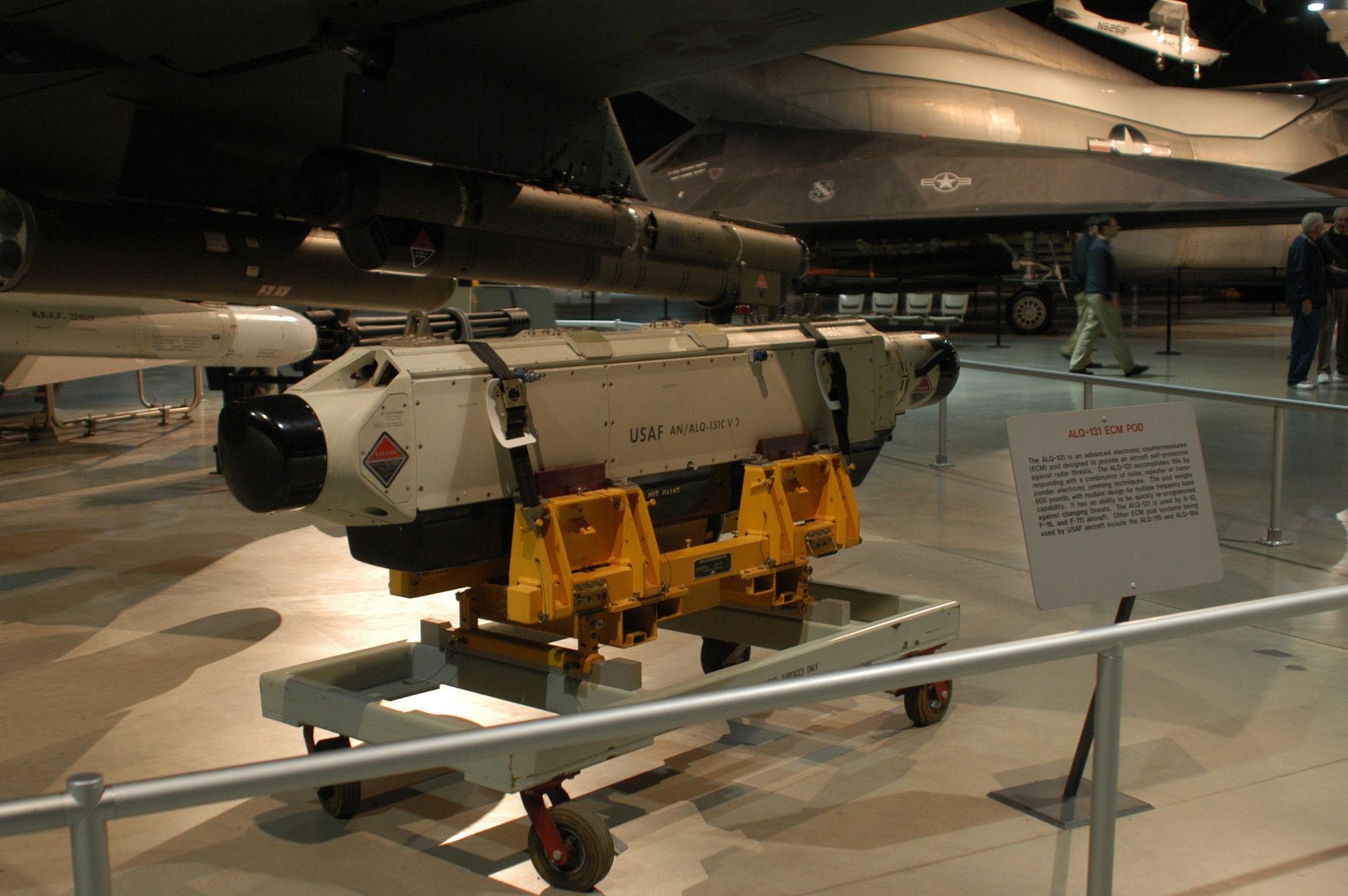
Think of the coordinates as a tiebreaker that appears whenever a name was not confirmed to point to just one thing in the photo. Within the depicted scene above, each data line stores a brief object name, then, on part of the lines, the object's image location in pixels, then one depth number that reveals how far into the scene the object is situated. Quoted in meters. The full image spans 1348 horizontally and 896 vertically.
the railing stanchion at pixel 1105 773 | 2.55
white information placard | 3.11
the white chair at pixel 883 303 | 20.52
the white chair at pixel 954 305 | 18.85
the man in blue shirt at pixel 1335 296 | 13.08
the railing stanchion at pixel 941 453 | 9.46
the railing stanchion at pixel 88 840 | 1.61
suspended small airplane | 22.62
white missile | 8.77
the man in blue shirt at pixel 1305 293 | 12.41
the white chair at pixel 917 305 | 19.59
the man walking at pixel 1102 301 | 12.92
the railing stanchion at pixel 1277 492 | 6.59
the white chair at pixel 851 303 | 20.27
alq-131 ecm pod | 3.49
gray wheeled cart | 3.15
